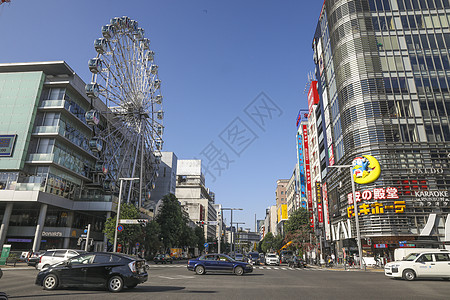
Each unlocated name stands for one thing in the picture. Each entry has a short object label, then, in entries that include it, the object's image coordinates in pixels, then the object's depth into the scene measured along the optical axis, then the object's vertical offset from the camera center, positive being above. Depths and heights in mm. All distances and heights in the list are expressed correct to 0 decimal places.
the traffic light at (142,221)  30344 +2463
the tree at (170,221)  56250 +4864
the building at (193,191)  126188 +24336
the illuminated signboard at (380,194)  36562 +6711
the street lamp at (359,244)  29450 +631
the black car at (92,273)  11227 -956
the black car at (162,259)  44500 -1653
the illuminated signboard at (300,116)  84512 +36525
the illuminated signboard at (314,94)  62281 +31356
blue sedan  20766 -1117
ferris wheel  42406 +21044
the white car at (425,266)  16922 -745
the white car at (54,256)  20578 -696
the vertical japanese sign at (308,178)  58862 +15797
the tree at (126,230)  38250 +2007
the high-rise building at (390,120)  36406 +17202
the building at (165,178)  89875 +20138
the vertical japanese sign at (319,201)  55981 +8593
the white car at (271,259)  42875 -1320
